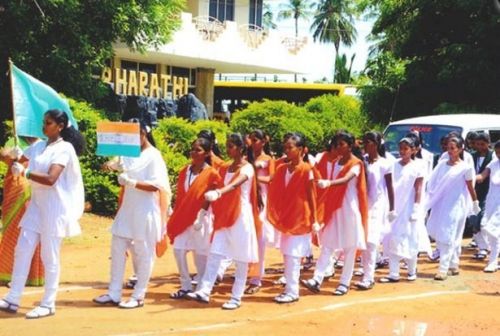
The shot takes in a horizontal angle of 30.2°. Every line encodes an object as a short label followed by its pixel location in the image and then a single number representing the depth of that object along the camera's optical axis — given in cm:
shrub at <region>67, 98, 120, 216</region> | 1642
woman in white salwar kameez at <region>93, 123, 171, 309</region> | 865
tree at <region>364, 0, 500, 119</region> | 2281
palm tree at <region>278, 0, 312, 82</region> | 7988
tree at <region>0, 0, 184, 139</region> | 1895
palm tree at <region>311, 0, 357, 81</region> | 7775
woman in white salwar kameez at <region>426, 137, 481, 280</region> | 1124
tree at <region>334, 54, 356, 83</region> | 5428
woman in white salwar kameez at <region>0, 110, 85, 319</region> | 812
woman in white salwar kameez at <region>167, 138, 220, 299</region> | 927
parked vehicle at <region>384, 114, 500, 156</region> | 1547
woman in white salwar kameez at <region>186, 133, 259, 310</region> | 905
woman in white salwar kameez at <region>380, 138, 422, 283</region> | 1092
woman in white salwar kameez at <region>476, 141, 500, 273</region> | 1209
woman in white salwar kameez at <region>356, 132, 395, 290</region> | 1045
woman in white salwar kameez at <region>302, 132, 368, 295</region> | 991
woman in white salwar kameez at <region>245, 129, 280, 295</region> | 1001
